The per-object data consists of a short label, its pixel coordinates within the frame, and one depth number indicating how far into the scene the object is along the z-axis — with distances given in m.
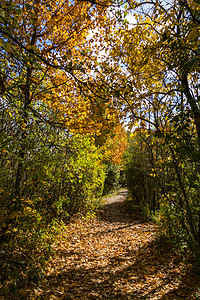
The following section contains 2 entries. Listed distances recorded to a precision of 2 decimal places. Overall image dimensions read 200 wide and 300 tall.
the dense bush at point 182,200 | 3.37
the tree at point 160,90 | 3.21
